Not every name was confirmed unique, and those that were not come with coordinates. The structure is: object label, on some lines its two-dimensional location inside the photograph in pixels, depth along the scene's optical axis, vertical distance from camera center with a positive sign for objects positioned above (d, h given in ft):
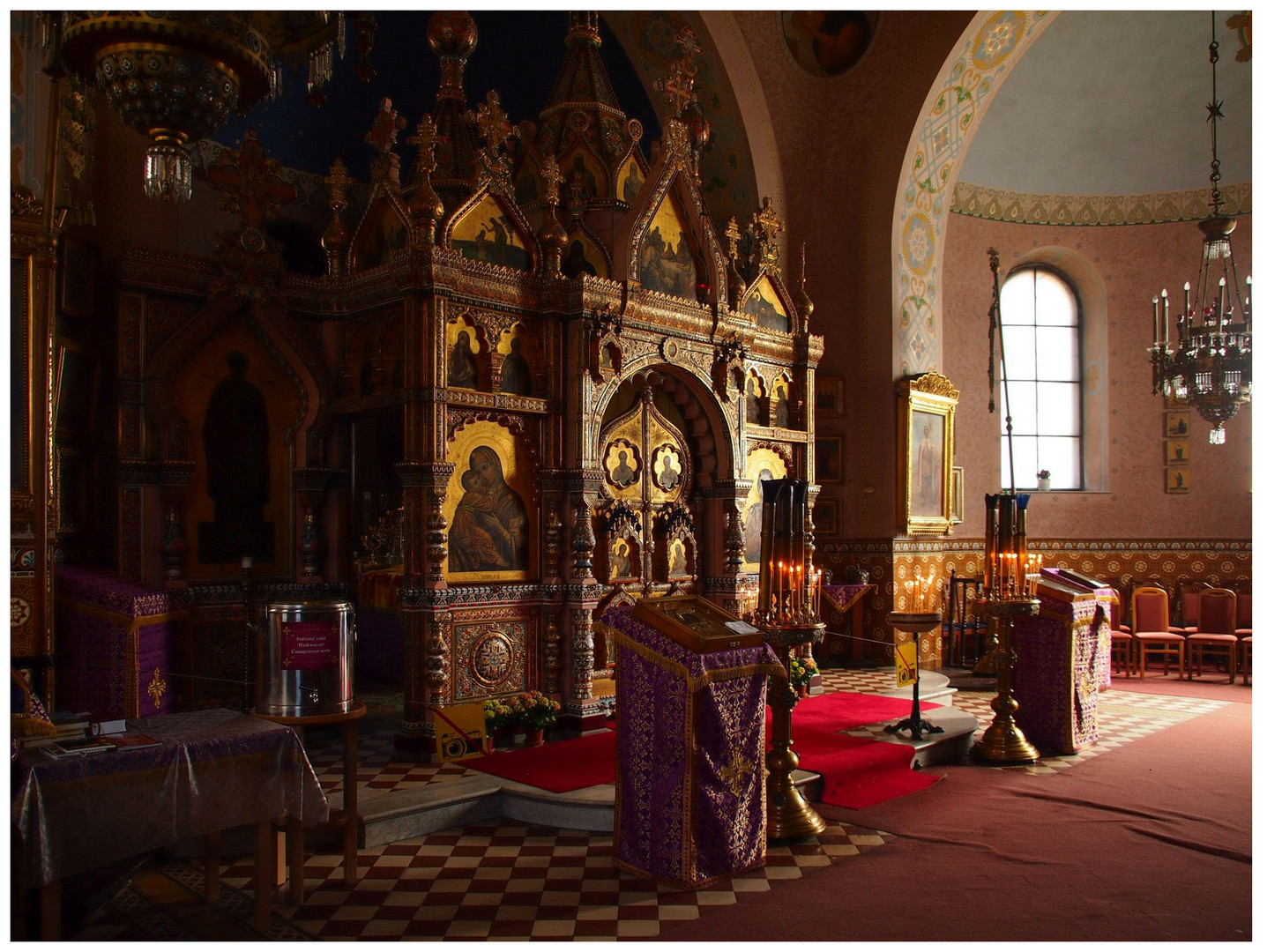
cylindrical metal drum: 15.14 -2.51
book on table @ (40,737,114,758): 11.58 -2.95
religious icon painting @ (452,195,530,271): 24.18 +6.63
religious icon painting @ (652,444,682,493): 29.30 +0.93
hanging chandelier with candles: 29.60 +4.26
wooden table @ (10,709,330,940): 10.91 -3.59
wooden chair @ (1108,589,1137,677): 37.99 -6.16
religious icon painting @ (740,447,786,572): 31.65 -0.17
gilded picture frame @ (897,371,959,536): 37.22 +1.70
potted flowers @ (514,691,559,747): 22.31 -4.95
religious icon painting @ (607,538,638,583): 27.27 -1.75
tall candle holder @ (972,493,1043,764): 23.56 -2.58
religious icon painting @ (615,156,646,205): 29.01 +9.54
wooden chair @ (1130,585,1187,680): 38.51 -4.76
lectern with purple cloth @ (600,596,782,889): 15.24 -3.94
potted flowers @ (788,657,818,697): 25.18 -4.71
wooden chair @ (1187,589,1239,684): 37.81 -4.95
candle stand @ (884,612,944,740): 23.54 -3.20
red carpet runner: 19.83 -5.78
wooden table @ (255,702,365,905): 14.33 -4.80
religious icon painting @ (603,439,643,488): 27.84 +1.01
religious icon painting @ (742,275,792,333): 31.73 +6.28
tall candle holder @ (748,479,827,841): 17.61 -2.15
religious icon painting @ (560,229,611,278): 27.61 +6.85
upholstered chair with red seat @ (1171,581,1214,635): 39.81 -4.62
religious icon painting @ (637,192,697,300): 28.30 +7.19
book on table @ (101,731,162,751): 12.00 -2.99
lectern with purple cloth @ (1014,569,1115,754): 24.70 -4.35
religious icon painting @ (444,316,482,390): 23.61 +3.57
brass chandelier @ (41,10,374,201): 10.84 +5.03
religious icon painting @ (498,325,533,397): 25.04 +3.51
